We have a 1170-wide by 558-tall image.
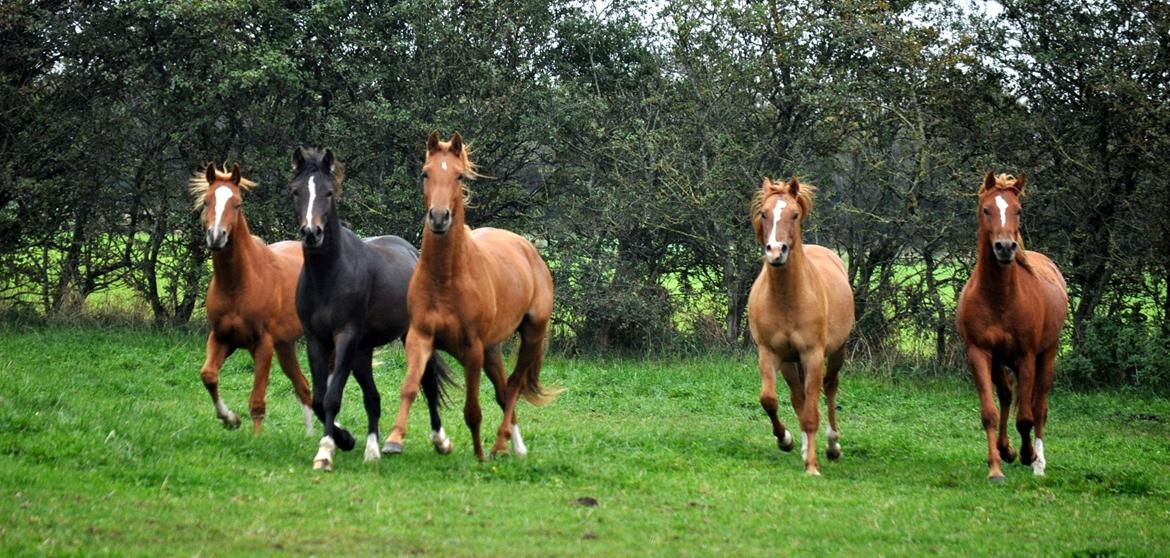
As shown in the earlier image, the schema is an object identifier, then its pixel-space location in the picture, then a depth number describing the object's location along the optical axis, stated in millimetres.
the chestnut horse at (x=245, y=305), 20672
